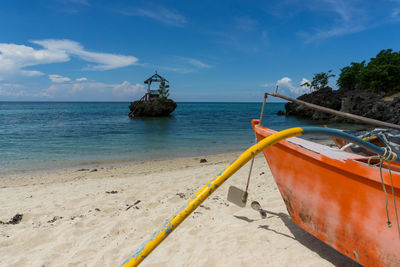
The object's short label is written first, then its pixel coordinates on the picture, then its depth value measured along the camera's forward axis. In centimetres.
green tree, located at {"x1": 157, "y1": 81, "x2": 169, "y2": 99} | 4444
